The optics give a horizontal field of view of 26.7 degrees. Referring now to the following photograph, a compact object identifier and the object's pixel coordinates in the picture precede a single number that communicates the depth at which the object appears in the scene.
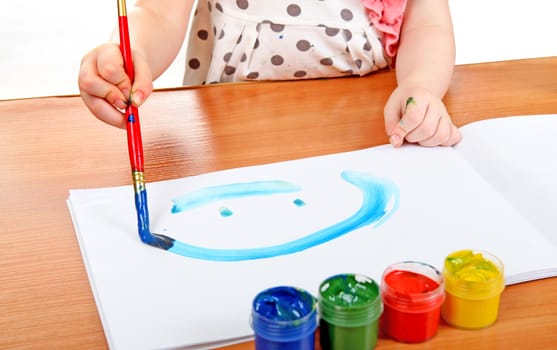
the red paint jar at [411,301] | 0.65
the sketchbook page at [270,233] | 0.68
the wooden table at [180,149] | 0.68
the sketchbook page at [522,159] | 0.79
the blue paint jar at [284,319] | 0.61
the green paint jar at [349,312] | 0.63
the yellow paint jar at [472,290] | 0.66
